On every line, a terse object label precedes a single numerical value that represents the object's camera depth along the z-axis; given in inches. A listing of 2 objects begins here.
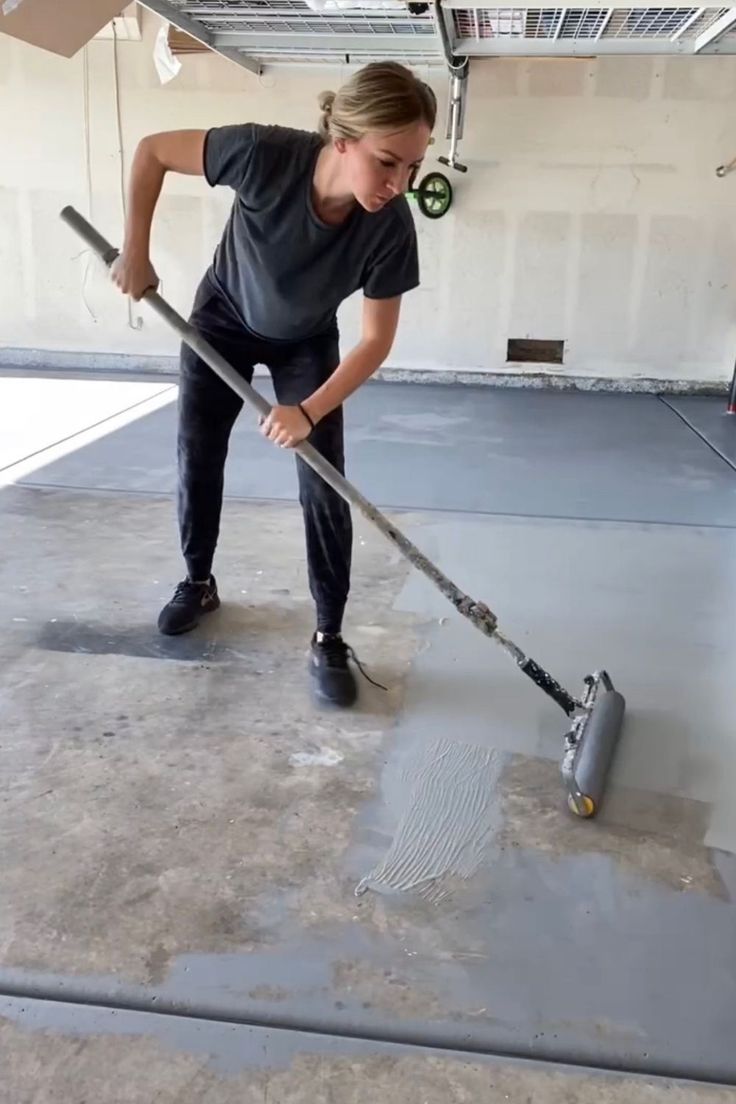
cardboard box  77.9
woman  62.1
